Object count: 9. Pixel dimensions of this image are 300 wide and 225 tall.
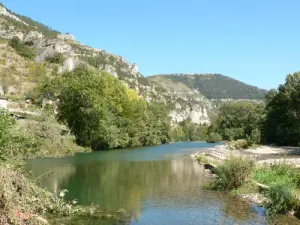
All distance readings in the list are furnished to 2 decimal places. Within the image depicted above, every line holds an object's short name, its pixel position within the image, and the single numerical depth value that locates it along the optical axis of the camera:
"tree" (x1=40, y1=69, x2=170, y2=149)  71.56
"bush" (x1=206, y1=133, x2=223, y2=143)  141.12
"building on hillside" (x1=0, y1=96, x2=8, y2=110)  59.23
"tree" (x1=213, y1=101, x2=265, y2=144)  123.35
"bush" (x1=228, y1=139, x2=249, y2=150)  78.06
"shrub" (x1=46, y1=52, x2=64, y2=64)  135.54
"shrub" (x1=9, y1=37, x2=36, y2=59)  128.38
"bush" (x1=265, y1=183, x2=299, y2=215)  19.17
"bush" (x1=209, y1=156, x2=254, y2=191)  25.31
